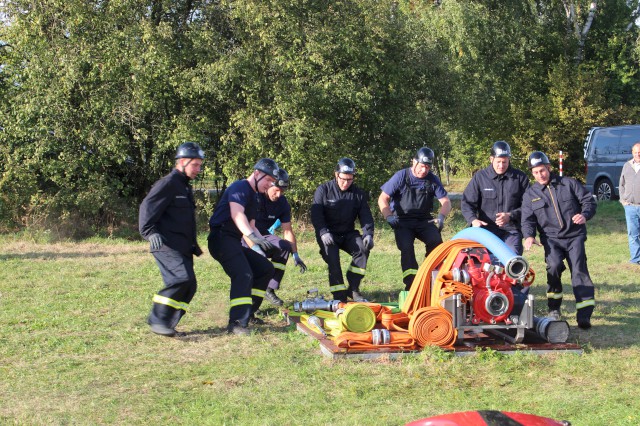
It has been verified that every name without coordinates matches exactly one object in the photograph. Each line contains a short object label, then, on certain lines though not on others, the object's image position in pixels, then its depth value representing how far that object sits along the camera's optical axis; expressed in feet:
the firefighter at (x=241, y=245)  27.86
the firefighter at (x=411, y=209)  32.09
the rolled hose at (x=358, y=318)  24.98
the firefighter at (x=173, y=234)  26.45
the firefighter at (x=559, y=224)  28.32
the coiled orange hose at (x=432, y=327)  24.11
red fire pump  24.12
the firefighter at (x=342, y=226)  32.40
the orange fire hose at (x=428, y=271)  25.21
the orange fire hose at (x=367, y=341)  24.03
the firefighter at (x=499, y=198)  30.27
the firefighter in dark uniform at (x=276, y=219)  32.96
